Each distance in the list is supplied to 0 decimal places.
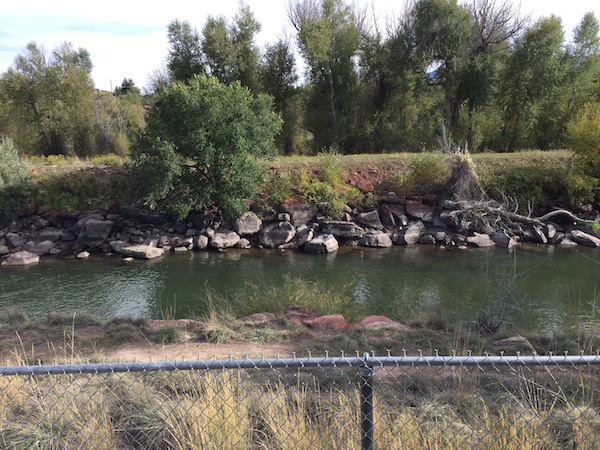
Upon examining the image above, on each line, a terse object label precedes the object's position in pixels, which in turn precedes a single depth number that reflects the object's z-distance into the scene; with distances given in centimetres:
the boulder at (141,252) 1634
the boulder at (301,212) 1886
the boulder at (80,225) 1809
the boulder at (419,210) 1910
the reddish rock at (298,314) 825
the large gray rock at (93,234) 1744
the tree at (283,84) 2841
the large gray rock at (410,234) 1814
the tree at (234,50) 2686
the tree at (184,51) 2720
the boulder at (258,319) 807
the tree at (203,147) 1683
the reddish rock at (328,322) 780
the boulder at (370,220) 1888
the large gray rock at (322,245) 1706
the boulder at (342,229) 1817
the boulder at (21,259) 1563
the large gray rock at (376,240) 1780
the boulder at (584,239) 1694
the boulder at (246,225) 1845
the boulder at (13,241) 1727
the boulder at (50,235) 1778
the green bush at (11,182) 1866
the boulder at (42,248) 1677
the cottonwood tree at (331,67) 2761
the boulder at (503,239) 1714
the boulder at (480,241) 1728
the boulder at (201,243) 1762
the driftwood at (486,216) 1741
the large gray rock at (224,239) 1769
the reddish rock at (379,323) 773
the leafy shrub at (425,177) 1994
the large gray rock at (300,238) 1767
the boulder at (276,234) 1798
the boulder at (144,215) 1889
